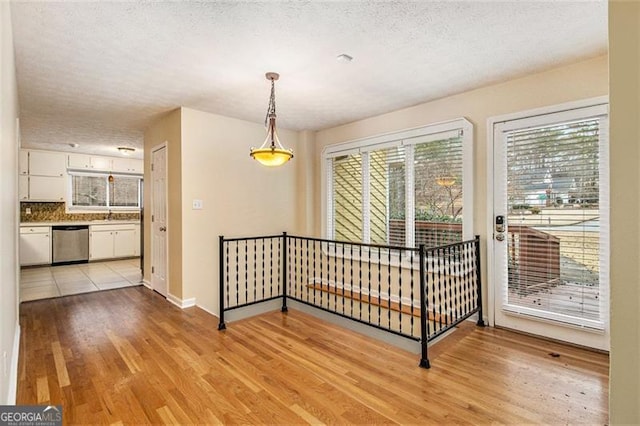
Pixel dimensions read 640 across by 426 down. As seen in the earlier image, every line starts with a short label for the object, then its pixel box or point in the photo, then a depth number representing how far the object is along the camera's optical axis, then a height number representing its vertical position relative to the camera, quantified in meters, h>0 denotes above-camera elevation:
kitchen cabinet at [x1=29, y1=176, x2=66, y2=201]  6.48 +0.52
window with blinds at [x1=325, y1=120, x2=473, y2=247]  3.58 +0.30
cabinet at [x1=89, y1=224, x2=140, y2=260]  7.05 -0.65
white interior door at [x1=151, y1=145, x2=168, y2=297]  4.38 -0.12
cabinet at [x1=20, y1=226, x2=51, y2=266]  6.29 -0.64
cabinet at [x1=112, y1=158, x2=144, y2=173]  7.42 +1.12
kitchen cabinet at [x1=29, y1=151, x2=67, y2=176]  6.47 +1.04
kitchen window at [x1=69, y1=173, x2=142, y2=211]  7.15 +0.49
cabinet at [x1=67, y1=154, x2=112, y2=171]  6.89 +1.12
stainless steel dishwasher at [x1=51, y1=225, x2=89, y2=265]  6.64 -0.65
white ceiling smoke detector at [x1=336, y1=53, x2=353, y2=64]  2.59 +1.26
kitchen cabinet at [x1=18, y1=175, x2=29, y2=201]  6.27 +0.51
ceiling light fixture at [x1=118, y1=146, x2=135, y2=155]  6.12 +1.23
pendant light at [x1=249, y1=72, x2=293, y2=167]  2.84 +0.52
